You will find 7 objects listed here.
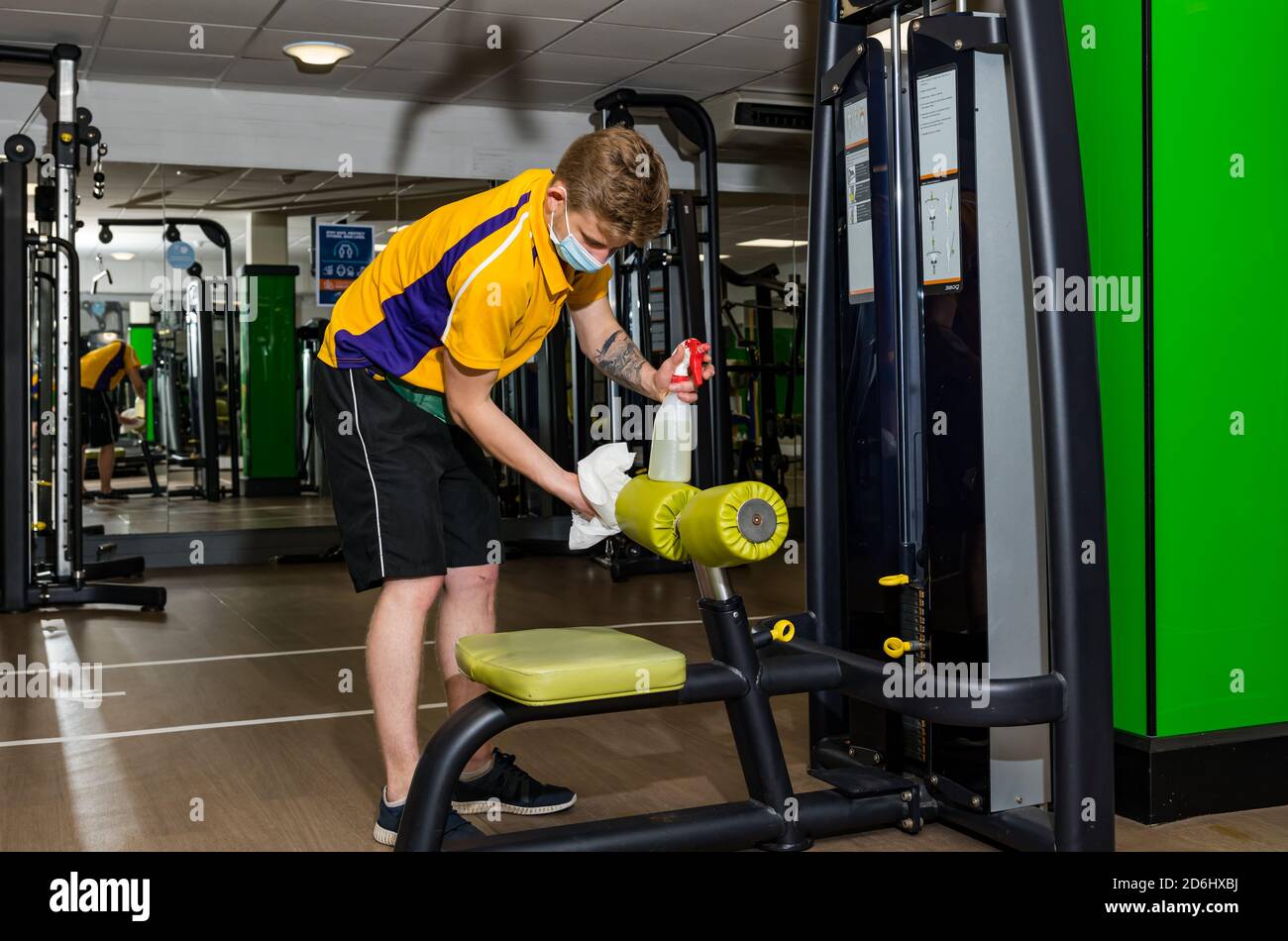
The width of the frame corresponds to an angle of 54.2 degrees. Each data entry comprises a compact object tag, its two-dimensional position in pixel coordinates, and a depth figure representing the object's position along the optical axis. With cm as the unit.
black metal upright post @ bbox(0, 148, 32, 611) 492
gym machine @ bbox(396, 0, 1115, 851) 190
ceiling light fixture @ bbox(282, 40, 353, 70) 559
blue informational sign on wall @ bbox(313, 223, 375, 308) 704
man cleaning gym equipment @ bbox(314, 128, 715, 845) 201
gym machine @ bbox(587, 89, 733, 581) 600
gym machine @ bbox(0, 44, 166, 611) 496
